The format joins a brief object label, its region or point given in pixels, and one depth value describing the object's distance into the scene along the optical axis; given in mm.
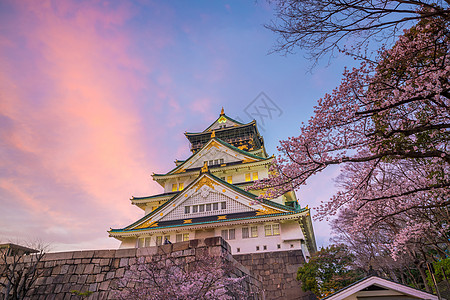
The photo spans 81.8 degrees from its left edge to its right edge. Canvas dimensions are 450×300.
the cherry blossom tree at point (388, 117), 6281
